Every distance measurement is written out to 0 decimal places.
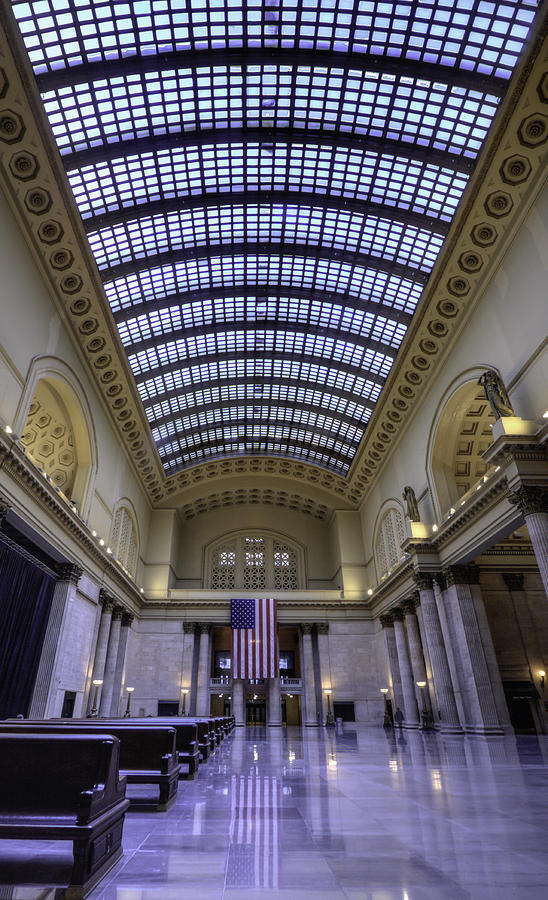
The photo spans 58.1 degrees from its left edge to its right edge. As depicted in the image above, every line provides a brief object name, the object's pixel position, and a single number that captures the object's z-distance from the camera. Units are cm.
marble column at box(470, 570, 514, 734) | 2008
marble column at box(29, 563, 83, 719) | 1883
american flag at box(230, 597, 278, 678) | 3322
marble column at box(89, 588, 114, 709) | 2562
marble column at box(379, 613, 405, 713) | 2990
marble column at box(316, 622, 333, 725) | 3478
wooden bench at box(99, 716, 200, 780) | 813
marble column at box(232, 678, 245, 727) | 3462
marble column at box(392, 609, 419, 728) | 2706
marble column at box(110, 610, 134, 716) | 2798
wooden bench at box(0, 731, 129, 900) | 332
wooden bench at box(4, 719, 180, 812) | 565
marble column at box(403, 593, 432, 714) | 2609
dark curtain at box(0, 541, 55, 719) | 1762
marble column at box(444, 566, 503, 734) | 1959
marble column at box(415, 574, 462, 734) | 2121
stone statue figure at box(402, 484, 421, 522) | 2603
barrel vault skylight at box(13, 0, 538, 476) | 1574
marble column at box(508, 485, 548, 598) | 1529
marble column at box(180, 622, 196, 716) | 3403
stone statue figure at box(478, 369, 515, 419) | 1716
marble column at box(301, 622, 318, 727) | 3372
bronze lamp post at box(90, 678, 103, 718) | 2419
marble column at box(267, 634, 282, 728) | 3406
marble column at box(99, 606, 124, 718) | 2656
